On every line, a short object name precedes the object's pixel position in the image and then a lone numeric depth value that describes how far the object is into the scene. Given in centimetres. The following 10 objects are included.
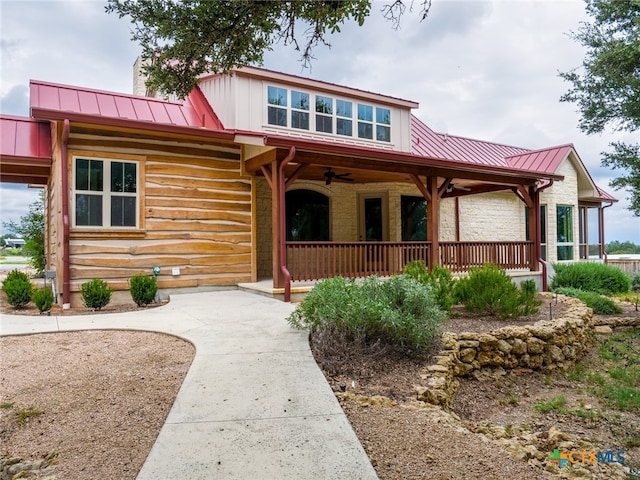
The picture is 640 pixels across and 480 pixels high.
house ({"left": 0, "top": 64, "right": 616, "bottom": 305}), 818
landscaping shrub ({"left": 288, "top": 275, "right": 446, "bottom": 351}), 472
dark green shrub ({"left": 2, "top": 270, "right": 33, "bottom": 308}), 780
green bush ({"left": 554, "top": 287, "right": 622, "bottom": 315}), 967
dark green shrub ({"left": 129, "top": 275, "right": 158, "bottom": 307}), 782
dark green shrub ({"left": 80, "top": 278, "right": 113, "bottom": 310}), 743
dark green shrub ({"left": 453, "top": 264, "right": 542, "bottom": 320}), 717
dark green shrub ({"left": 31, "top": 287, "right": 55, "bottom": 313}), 720
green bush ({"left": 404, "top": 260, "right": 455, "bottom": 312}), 661
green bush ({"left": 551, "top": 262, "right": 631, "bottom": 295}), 1234
